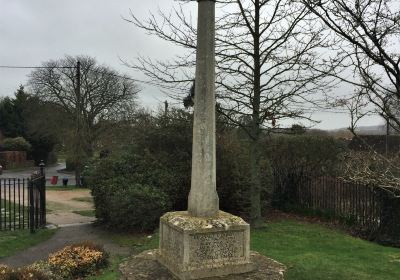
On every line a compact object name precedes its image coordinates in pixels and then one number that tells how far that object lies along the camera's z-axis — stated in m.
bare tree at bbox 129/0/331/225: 11.11
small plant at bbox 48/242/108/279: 8.02
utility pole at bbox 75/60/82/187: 32.99
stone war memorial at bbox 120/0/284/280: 5.30
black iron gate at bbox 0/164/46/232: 12.79
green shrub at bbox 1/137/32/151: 51.19
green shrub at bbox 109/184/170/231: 12.21
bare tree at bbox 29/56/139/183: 39.56
